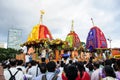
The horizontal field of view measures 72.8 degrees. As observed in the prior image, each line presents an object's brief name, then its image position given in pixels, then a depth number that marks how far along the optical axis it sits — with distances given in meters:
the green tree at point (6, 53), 18.46
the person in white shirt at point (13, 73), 1.96
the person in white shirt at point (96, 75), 2.36
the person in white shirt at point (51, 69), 1.76
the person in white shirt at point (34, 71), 2.58
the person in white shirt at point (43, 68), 2.01
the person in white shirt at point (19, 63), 2.59
